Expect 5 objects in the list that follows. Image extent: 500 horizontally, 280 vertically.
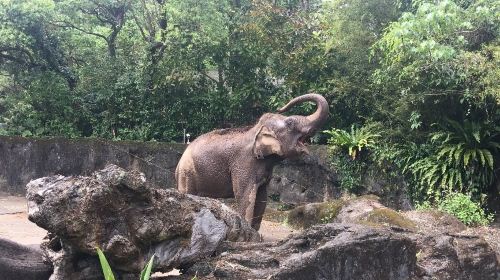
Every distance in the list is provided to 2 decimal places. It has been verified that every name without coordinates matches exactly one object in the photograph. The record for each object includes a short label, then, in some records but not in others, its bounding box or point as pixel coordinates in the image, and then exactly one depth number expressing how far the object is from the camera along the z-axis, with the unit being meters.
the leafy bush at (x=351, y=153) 12.15
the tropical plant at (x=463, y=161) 10.25
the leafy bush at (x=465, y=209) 9.28
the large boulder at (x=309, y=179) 12.42
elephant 7.34
